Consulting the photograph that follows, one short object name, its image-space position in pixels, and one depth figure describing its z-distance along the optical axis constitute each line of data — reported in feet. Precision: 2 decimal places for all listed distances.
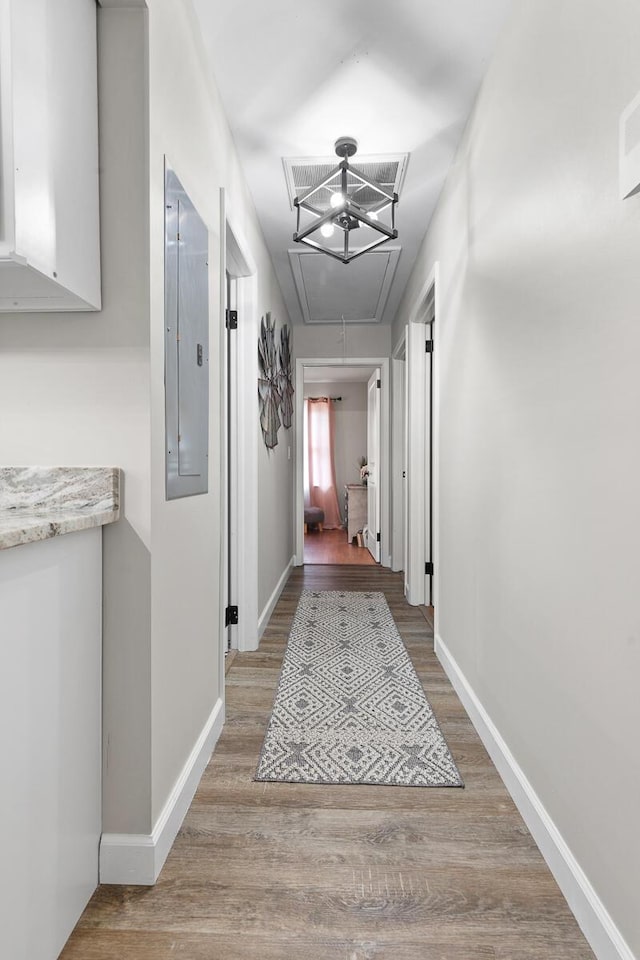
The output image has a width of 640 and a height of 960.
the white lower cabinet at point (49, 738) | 2.93
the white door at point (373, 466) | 16.98
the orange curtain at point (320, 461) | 26.55
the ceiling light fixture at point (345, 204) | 7.19
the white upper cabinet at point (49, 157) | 2.93
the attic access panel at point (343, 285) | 11.53
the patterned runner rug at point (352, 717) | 5.54
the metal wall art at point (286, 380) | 13.24
